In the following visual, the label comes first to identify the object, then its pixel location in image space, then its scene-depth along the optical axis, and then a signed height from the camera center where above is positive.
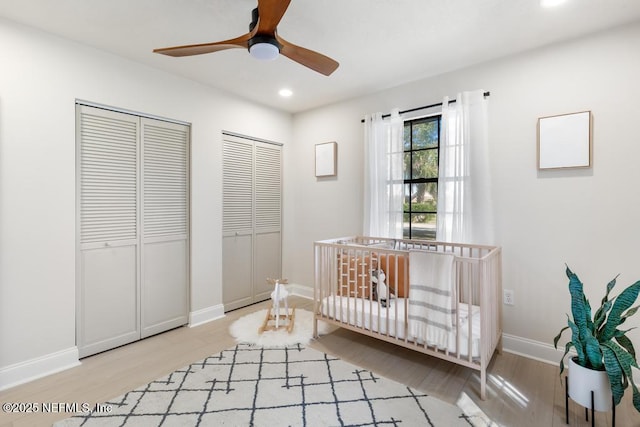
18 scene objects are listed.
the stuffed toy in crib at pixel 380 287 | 2.46 -0.61
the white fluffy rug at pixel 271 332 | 2.67 -1.11
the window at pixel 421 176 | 2.98 +0.35
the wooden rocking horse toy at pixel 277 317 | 2.88 -1.01
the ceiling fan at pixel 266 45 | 1.45 +0.93
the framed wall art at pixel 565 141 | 2.17 +0.51
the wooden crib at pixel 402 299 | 1.97 -0.69
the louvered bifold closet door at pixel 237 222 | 3.40 -0.13
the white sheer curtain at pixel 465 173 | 2.57 +0.33
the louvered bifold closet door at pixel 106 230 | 2.41 -0.15
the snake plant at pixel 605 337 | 1.46 -0.65
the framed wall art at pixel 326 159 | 3.65 +0.63
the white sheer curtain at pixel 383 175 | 3.08 +0.37
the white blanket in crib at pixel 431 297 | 2.00 -0.56
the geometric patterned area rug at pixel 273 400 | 1.71 -1.14
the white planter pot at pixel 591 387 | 1.57 -0.90
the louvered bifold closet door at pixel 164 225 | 2.78 -0.13
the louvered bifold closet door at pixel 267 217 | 3.74 -0.07
